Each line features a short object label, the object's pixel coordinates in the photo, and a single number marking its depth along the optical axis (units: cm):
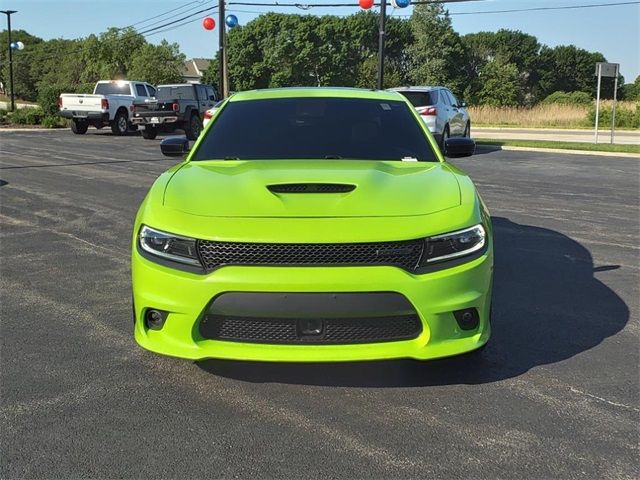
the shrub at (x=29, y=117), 3183
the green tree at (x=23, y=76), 8325
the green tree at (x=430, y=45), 5956
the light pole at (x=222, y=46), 3070
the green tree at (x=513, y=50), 8556
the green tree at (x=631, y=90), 7069
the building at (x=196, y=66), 11212
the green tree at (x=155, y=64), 5894
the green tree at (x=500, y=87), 6644
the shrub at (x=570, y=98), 5450
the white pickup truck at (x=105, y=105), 2502
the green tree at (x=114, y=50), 6241
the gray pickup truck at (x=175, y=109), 2328
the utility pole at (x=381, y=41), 2225
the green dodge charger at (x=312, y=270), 291
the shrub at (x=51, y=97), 3228
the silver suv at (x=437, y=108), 1553
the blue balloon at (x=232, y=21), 2934
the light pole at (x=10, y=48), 3746
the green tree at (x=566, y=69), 8925
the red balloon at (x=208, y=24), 2881
